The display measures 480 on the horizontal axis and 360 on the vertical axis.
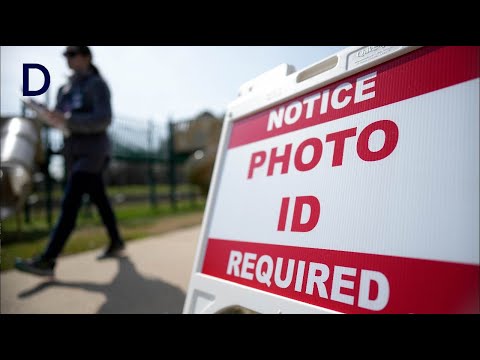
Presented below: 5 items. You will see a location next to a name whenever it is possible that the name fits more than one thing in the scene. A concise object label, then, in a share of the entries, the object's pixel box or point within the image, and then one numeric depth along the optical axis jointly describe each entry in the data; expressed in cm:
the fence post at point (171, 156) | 777
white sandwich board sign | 63
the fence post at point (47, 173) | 475
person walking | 209
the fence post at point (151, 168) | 717
